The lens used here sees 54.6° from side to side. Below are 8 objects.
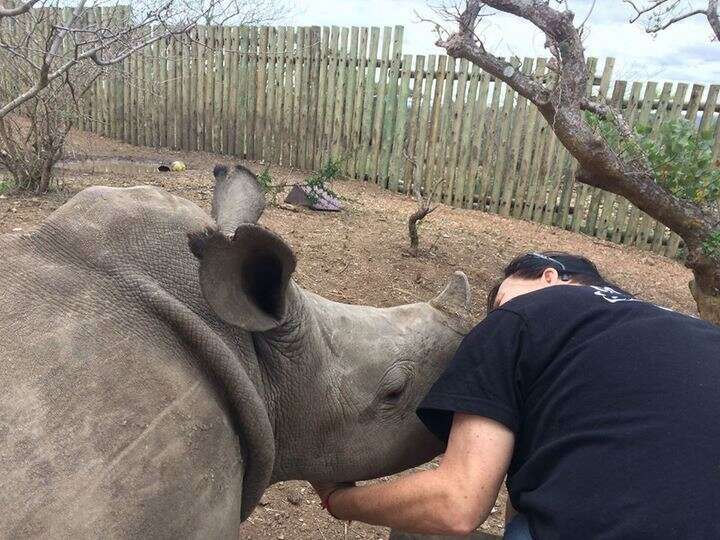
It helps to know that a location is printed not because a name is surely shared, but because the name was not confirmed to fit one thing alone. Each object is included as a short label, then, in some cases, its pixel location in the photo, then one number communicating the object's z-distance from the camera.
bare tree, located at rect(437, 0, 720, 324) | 5.30
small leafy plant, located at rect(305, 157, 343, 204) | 7.87
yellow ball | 11.59
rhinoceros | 1.27
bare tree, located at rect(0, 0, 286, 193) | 6.69
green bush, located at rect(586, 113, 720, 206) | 5.43
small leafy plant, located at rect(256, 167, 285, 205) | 7.06
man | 1.65
